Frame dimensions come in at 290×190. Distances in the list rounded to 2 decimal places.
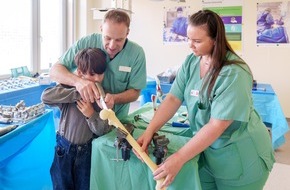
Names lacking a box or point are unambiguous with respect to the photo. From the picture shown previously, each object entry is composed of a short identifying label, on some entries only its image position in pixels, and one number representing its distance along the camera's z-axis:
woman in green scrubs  1.00
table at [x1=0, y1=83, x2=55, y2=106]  2.27
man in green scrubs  1.31
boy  1.22
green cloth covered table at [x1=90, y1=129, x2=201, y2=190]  1.02
